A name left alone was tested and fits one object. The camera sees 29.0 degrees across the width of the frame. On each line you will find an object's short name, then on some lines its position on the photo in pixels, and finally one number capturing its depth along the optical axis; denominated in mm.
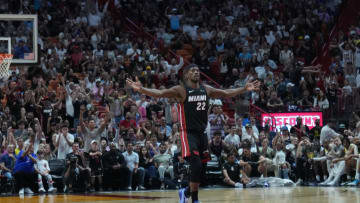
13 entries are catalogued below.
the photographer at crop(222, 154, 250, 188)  20250
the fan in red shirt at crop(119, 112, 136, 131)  21794
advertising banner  24031
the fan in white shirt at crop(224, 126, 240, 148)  21781
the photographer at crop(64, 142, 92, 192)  19219
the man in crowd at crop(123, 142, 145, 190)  20141
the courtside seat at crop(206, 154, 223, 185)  20453
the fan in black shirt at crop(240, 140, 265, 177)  20641
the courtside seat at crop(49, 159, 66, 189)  19391
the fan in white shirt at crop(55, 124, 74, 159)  19891
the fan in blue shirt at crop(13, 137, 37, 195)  18594
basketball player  11281
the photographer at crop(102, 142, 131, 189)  19891
